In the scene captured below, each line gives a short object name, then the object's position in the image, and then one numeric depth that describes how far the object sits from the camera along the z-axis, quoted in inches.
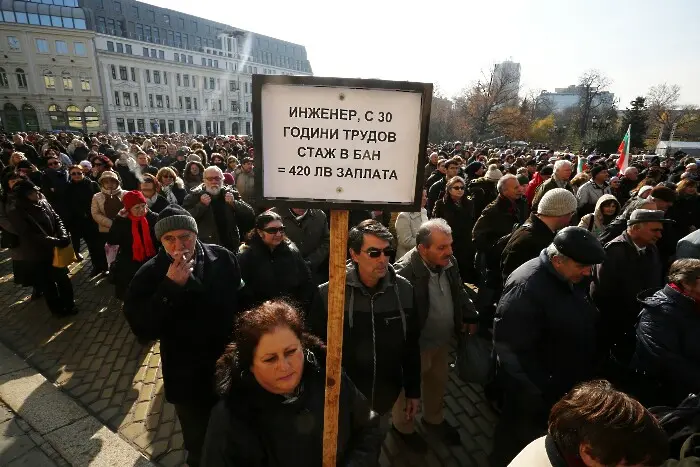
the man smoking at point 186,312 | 94.3
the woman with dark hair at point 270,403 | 61.2
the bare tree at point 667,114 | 1975.9
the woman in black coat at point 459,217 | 221.1
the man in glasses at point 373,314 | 100.6
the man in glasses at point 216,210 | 199.6
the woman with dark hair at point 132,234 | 172.2
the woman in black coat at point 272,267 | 129.2
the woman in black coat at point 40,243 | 194.9
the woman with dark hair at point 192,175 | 296.2
